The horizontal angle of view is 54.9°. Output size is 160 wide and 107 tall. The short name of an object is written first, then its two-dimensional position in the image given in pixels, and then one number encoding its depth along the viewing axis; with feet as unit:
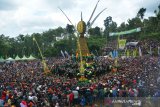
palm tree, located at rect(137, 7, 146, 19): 153.71
